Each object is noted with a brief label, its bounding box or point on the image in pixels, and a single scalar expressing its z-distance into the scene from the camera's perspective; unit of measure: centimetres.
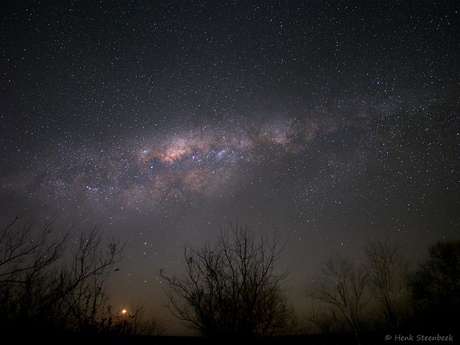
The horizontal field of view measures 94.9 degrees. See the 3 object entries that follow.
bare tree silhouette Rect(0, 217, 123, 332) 711
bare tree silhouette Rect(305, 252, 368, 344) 1280
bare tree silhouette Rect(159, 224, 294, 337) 602
